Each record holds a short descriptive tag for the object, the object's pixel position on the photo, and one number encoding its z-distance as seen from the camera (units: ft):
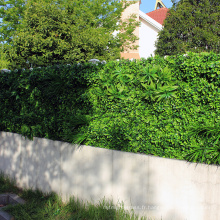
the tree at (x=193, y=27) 36.44
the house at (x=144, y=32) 72.38
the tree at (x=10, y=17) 55.06
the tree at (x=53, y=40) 36.22
